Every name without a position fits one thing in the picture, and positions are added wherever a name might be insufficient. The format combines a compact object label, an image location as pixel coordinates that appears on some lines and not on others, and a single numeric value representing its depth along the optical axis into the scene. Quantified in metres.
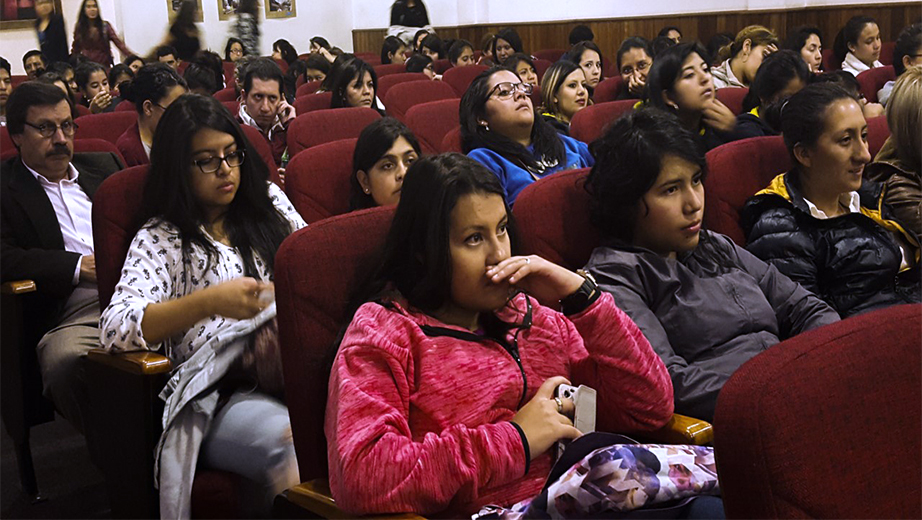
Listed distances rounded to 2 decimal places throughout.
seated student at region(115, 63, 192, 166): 3.40
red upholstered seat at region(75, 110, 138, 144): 4.13
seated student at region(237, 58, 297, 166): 4.32
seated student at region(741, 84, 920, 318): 2.24
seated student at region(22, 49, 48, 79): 8.36
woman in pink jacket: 1.29
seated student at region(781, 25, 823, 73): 5.73
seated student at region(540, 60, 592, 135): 4.11
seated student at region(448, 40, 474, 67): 8.14
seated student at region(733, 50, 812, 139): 3.33
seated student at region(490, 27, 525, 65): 8.35
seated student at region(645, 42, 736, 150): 3.28
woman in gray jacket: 1.81
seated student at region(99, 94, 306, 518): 1.73
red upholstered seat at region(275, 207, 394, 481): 1.49
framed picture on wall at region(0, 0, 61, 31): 10.22
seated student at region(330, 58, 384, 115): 4.58
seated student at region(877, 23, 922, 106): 5.33
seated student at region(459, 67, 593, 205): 2.94
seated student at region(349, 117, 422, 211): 2.64
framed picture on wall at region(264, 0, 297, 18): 12.40
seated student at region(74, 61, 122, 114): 6.32
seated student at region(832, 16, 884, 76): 6.27
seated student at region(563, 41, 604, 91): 5.38
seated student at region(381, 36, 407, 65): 9.08
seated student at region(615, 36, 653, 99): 5.10
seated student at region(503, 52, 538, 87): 5.47
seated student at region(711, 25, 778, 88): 5.04
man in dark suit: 2.25
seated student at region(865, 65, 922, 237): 2.46
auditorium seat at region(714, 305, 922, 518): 0.76
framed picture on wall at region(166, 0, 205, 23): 11.29
